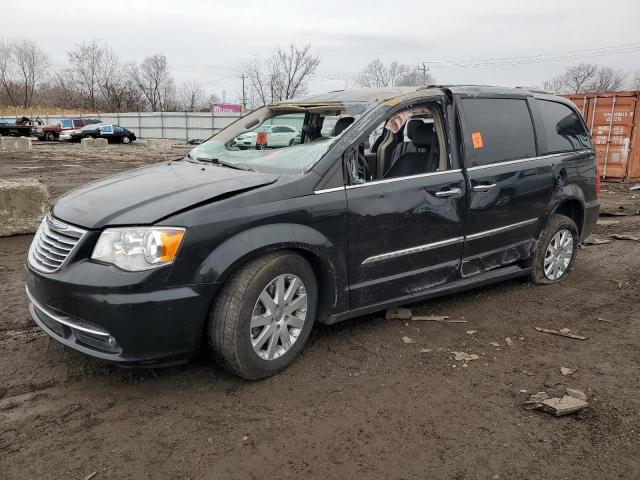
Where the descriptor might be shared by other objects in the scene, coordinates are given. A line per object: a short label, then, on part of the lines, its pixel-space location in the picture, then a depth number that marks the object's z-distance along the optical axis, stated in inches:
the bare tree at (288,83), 2084.2
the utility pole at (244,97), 2695.4
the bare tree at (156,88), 2888.8
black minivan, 110.7
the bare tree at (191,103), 2920.8
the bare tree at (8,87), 2888.8
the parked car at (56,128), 1494.8
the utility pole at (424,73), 2578.7
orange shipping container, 545.0
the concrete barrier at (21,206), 254.8
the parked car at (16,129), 1477.6
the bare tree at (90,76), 2733.8
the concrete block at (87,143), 1189.6
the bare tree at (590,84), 2733.8
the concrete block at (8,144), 983.6
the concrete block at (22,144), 995.3
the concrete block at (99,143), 1259.8
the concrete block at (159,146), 1159.6
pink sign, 2028.1
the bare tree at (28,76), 2923.2
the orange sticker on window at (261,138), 160.7
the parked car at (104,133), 1412.4
